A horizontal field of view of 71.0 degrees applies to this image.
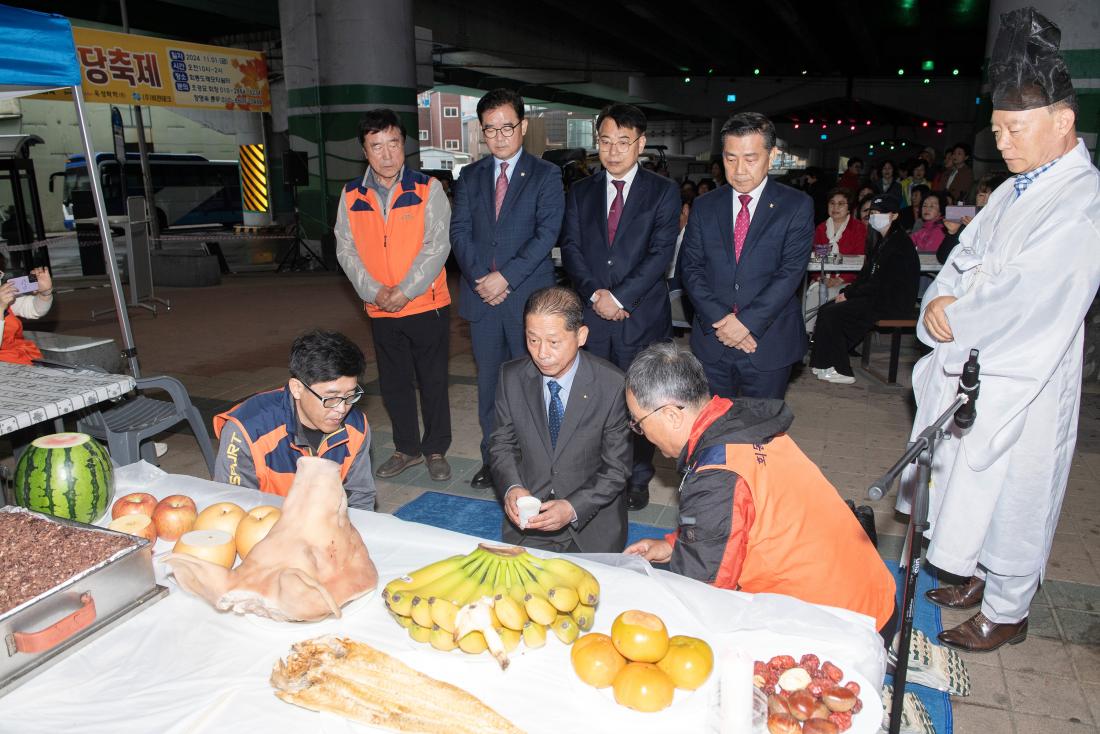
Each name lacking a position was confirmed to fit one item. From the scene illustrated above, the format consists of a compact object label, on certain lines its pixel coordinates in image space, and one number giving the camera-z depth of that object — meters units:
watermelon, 2.19
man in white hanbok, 2.37
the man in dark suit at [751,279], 3.52
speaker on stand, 13.12
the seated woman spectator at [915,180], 10.62
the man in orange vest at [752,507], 1.89
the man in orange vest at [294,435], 2.36
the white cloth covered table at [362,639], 1.43
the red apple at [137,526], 2.06
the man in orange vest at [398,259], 4.11
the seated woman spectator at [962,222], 6.68
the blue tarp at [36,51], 3.35
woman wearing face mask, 6.20
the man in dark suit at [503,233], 4.00
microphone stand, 1.56
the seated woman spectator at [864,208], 7.79
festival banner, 10.29
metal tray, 1.52
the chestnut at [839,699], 1.39
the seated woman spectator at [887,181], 10.00
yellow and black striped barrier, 20.41
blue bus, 18.39
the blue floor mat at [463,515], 3.78
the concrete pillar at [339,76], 13.42
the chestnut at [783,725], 1.37
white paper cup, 2.11
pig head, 1.68
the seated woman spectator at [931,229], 7.80
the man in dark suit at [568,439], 2.76
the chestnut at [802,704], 1.39
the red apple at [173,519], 2.11
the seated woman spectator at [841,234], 7.52
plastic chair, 3.71
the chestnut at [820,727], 1.37
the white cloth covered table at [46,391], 2.53
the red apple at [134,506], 2.16
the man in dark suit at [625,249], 3.83
